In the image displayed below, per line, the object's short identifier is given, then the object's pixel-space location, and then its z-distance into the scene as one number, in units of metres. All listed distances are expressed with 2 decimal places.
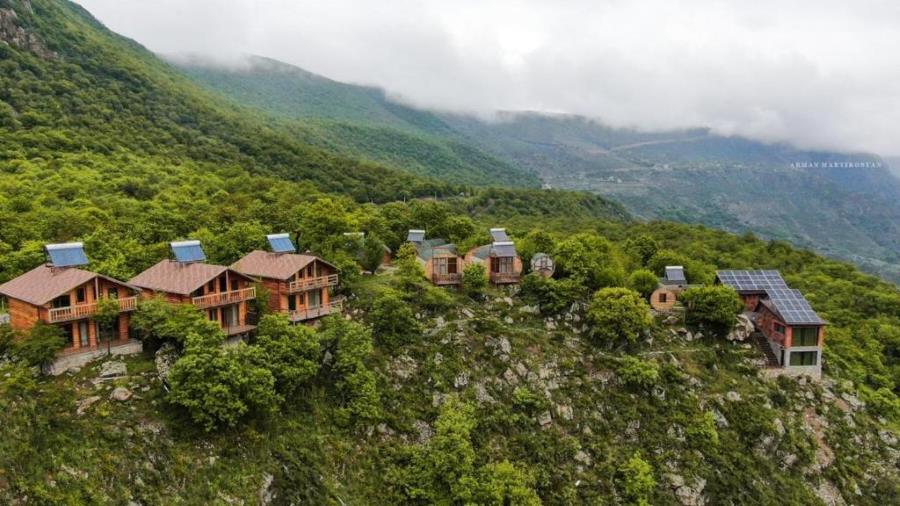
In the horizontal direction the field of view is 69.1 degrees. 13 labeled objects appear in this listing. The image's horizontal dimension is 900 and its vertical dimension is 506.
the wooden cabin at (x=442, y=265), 58.72
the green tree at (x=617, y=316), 54.19
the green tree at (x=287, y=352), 38.66
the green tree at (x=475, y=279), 56.06
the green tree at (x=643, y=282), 61.88
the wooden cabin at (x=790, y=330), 58.81
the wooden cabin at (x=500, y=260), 59.78
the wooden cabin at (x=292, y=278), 46.41
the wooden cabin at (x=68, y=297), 36.56
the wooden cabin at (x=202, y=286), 41.00
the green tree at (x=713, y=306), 58.47
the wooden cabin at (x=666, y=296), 62.25
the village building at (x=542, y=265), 61.66
